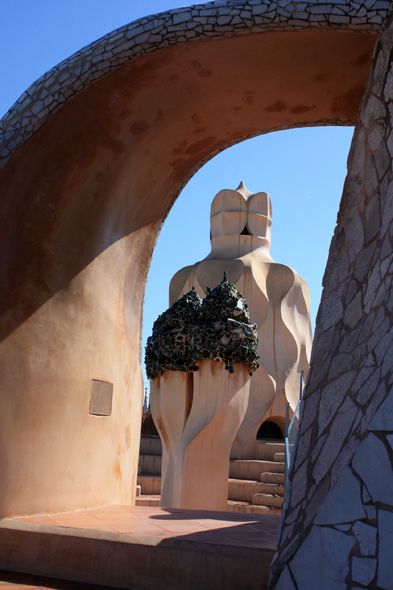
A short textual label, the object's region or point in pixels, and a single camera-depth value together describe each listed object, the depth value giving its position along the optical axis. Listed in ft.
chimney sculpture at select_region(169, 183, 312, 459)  51.31
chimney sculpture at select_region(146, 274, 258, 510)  21.07
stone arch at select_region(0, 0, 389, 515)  12.34
